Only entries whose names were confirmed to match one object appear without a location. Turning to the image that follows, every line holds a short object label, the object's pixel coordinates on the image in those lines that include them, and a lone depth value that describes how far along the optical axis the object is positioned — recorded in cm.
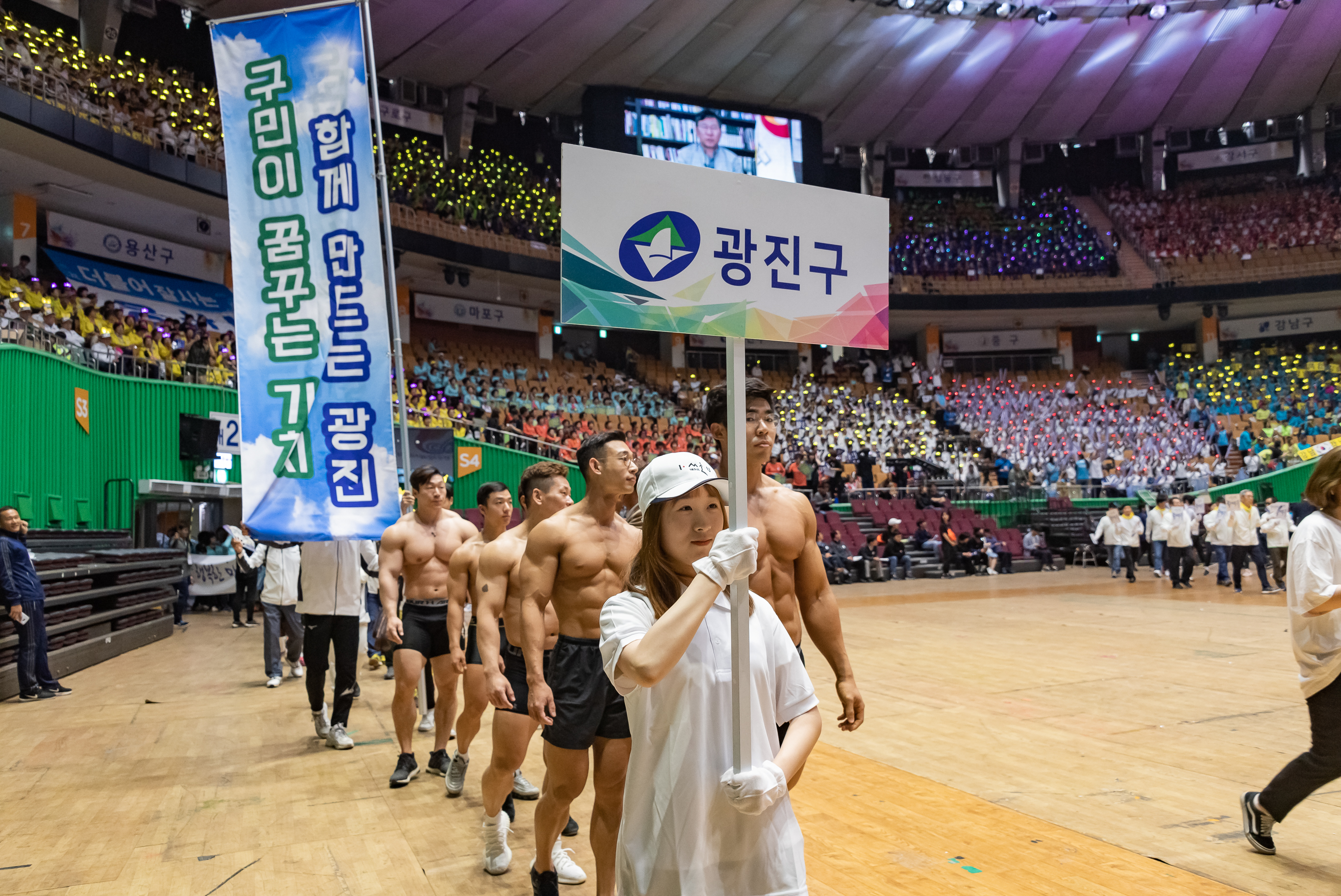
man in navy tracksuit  841
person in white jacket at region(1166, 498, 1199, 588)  1691
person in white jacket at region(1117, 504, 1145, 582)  1889
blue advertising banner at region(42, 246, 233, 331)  2023
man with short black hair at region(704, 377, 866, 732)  352
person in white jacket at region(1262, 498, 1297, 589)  1538
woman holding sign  186
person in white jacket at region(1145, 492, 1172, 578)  1752
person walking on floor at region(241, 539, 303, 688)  934
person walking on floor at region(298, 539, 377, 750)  671
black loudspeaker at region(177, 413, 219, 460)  1678
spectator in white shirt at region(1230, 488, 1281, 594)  1570
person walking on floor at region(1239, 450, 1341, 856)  367
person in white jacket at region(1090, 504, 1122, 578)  1941
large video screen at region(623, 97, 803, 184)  2889
